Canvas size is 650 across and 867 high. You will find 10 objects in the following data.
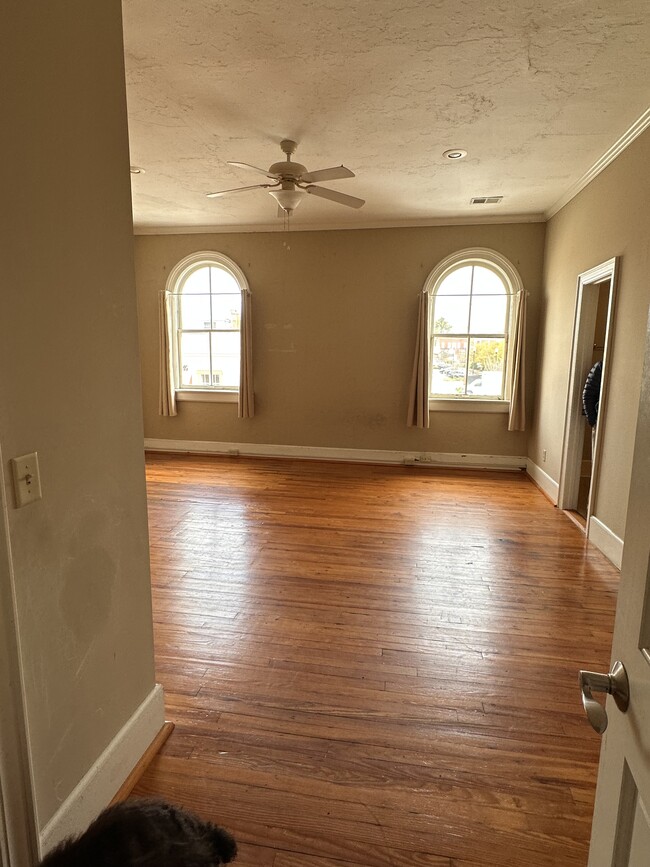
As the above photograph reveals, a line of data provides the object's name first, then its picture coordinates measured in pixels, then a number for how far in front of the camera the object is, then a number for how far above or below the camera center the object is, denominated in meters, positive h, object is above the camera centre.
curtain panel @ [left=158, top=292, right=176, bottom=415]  6.15 -0.10
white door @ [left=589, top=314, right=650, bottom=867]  0.65 -0.52
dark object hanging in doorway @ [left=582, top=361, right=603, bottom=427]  3.71 -0.29
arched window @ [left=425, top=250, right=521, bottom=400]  5.58 +0.36
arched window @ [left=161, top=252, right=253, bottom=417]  6.16 +0.25
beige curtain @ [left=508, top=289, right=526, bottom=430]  5.36 -0.21
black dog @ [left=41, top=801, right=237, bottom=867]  0.71 -0.80
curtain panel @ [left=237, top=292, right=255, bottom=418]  5.96 -0.22
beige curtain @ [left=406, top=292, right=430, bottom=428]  5.55 -0.29
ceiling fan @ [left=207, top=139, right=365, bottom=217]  3.24 +1.20
